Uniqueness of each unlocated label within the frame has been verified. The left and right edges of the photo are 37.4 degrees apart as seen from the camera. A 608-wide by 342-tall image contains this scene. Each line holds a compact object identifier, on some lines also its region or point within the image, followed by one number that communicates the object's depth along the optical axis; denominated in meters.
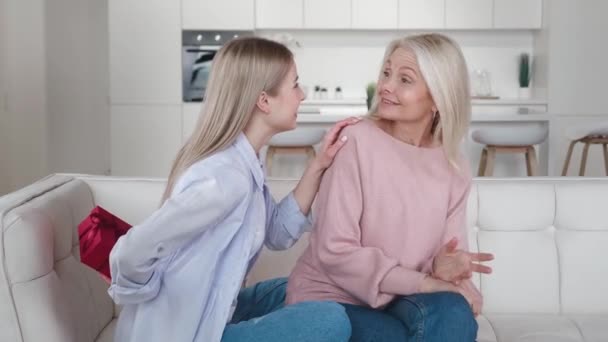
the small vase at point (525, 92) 7.42
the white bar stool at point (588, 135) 5.57
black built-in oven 7.12
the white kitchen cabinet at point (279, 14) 7.18
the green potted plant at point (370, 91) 5.79
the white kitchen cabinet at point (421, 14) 7.19
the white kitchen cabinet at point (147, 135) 7.08
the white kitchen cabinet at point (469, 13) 7.18
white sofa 2.40
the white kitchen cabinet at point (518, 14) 7.16
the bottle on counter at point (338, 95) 7.48
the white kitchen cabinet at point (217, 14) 7.03
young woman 1.67
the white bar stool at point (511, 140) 5.99
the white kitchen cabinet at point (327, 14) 7.20
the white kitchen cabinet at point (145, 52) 7.03
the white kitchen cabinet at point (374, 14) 7.20
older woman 1.93
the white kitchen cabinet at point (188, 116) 7.07
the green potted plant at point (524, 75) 7.32
